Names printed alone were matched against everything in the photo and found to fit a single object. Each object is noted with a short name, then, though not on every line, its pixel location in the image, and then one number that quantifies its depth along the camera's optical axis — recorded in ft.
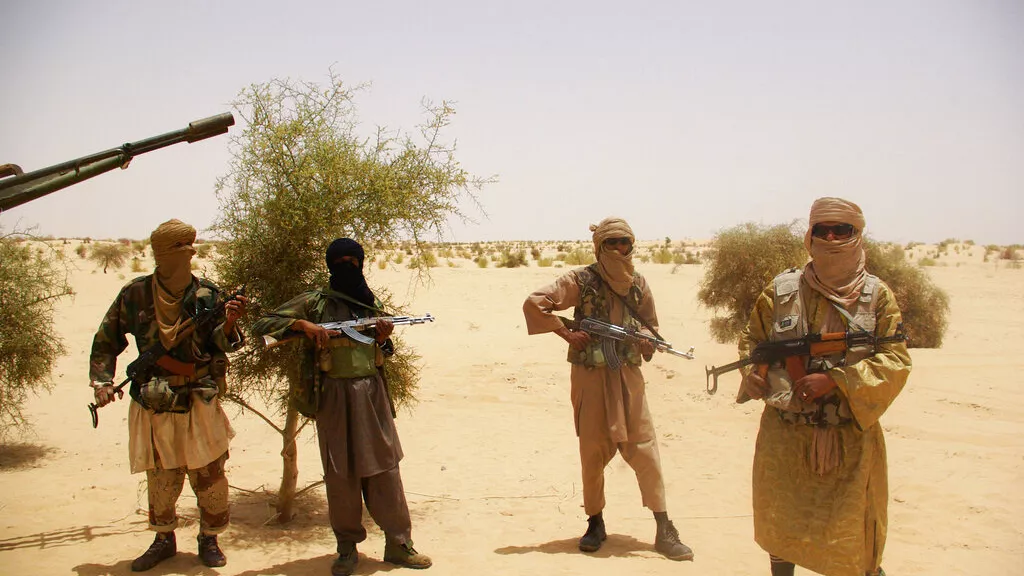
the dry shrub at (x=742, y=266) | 49.96
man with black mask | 16.34
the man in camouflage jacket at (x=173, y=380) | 16.12
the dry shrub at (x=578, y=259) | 106.26
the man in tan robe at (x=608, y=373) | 17.95
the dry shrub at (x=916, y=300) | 51.80
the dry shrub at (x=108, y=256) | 96.02
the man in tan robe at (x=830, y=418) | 13.19
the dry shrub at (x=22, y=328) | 27.53
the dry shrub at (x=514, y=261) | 108.18
